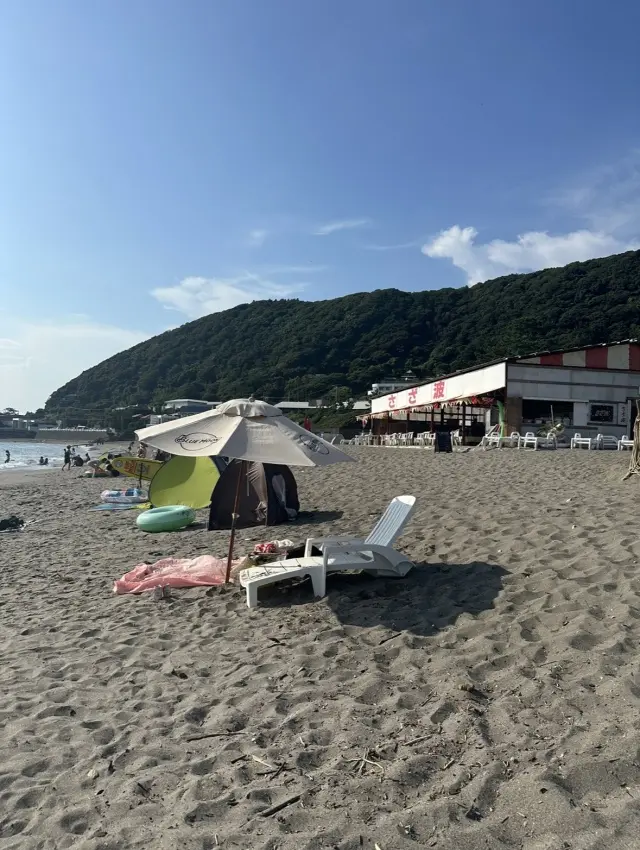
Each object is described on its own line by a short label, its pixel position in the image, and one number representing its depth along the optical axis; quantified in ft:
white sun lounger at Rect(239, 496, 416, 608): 17.24
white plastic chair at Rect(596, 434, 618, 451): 65.11
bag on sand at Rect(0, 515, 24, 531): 36.96
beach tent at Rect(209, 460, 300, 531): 30.40
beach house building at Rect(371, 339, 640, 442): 77.51
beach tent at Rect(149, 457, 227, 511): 38.65
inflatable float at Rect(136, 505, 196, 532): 31.32
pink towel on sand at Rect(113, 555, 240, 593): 20.01
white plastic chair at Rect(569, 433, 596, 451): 65.67
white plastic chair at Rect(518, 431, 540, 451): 64.09
